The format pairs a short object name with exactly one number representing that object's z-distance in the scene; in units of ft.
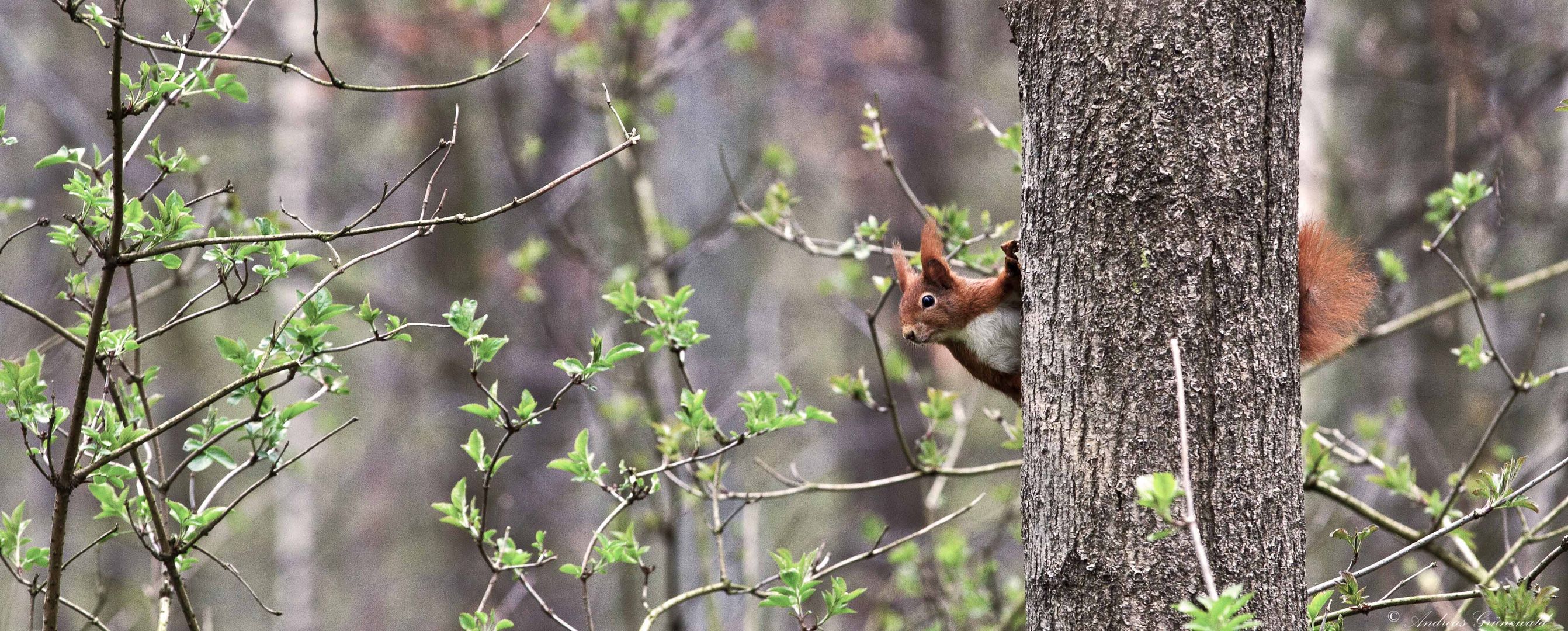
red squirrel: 36.73
